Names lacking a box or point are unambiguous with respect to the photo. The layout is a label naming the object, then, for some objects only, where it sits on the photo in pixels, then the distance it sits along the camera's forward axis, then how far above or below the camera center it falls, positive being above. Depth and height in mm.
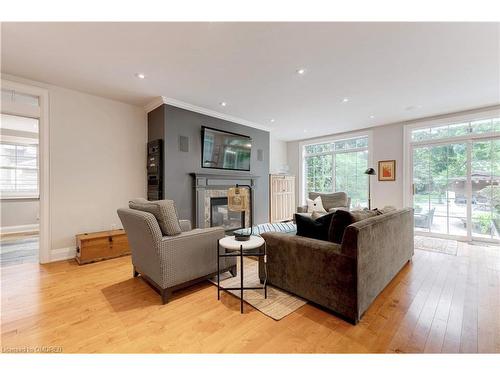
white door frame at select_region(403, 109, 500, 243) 3998 +884
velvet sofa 1697 -704
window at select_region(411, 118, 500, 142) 3967 +1124
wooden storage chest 3070 -878
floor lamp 4406 +293
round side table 1993 -547
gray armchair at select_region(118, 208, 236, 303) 2033 -682
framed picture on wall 5008 +385
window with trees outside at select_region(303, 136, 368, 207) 5688 +536
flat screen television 4164 +760
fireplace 4000 -272
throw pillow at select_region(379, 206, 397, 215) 2545 -286
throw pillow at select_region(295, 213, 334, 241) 2037 -387
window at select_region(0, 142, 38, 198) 5121 +409
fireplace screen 4354 -627
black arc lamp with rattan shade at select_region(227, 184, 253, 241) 2383 -140
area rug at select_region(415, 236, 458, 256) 3640 -1062
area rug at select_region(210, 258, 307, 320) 1894 -1083
